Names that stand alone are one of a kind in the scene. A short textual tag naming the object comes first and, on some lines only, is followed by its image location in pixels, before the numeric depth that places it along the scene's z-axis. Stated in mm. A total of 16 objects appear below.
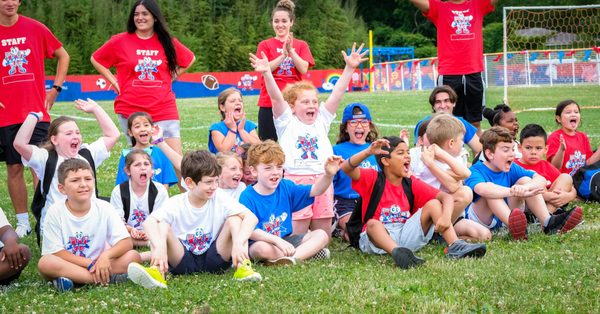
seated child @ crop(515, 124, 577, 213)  7441
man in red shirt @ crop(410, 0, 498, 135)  9945
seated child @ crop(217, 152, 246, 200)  6688
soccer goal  35469
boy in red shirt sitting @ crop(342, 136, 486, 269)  5973
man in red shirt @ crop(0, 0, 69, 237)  8016
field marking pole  45562
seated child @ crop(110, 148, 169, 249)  6973
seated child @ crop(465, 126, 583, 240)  6637
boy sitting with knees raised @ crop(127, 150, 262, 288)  5742
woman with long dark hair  8328
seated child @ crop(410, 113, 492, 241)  6457
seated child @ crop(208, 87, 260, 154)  8188
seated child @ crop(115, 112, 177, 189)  7562
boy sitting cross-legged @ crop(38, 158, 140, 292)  5547
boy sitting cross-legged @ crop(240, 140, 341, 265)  6117
